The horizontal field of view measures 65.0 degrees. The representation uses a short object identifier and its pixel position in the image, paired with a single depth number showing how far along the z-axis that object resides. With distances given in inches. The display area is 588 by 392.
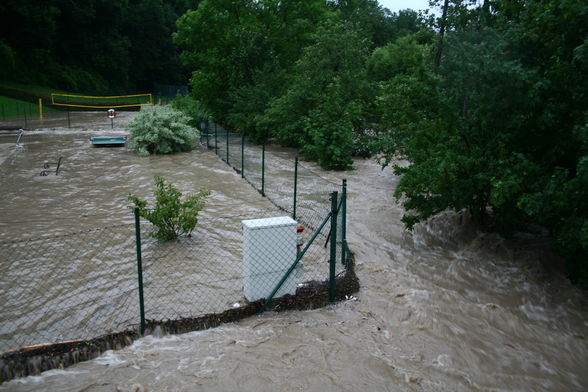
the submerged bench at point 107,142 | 836.7
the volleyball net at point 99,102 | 1733.3
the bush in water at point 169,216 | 340.2
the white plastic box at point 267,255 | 250.5
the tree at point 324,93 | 732.7
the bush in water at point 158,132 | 752.3
